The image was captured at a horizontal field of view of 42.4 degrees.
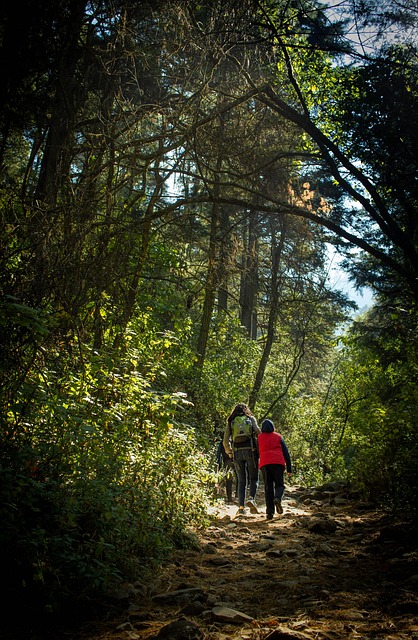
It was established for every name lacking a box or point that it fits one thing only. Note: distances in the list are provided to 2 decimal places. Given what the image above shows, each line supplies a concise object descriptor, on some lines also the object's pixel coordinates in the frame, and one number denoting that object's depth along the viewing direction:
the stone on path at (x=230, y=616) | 3.85
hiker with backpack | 10.53
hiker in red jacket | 9.86
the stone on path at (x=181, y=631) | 3.41
